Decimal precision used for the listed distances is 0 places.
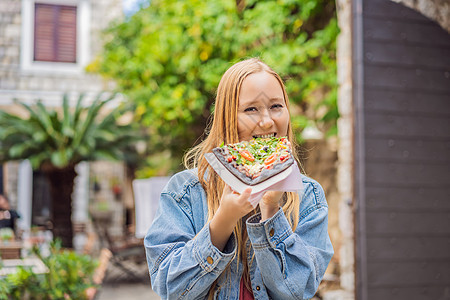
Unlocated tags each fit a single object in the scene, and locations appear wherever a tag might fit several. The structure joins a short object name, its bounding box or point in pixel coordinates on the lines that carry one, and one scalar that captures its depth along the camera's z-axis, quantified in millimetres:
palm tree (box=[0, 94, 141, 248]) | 7848
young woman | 1309
